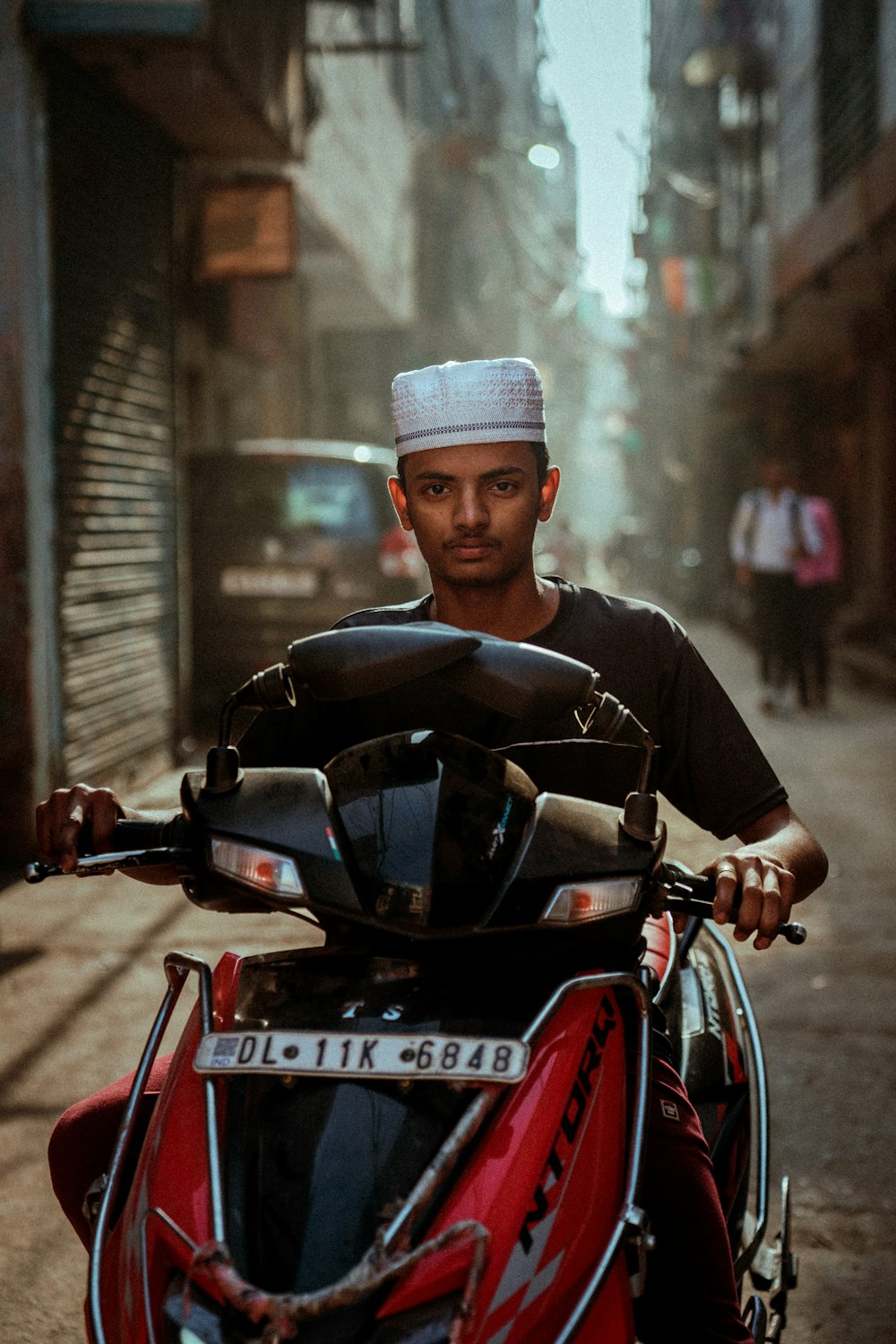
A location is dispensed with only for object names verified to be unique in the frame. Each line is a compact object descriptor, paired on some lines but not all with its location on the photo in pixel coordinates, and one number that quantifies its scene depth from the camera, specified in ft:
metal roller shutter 24.39
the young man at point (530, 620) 7.17
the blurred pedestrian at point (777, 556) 37.42
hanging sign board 36.40
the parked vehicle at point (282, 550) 33.71
